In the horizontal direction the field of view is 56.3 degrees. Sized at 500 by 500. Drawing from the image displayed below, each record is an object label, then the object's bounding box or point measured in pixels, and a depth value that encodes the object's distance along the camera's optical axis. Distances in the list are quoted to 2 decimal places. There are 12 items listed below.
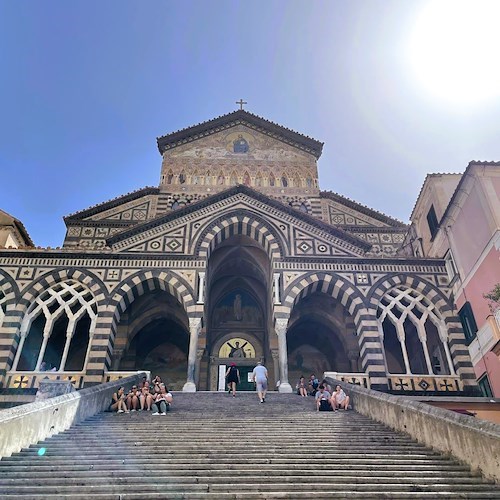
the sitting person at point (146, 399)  12.59
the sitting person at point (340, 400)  12.68
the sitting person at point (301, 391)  15.14
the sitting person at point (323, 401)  12.48
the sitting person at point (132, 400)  12.62
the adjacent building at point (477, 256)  15.63
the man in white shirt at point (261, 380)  13.79
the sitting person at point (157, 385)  12.59
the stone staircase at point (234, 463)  6.34
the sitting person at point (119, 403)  12.29
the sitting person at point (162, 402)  11.89
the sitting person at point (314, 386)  15.22
